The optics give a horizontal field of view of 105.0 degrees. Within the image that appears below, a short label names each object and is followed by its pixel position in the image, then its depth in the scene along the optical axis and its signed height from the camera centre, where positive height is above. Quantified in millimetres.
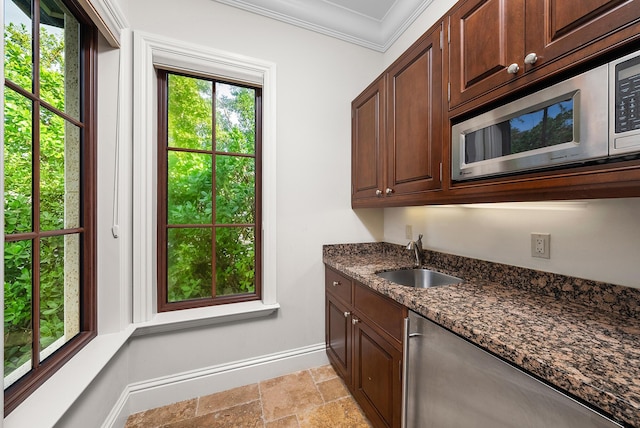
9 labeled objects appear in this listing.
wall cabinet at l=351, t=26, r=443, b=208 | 1258 +518
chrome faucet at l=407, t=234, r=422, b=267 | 1678 -248
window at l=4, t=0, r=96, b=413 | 923 +100
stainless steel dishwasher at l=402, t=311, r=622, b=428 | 615 -551
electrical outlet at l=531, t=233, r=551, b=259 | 1099 -143
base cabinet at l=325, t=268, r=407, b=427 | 1174 -771
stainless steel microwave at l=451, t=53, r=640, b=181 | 647 +288
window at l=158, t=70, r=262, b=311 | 1725 +156
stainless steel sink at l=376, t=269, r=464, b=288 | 1587 -425
